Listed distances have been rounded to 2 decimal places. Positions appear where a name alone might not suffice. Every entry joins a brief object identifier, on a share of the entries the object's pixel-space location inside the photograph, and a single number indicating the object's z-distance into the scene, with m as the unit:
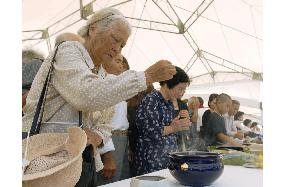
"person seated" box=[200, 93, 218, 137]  2.26
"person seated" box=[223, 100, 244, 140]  2.47
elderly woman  0.77
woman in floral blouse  1.41
